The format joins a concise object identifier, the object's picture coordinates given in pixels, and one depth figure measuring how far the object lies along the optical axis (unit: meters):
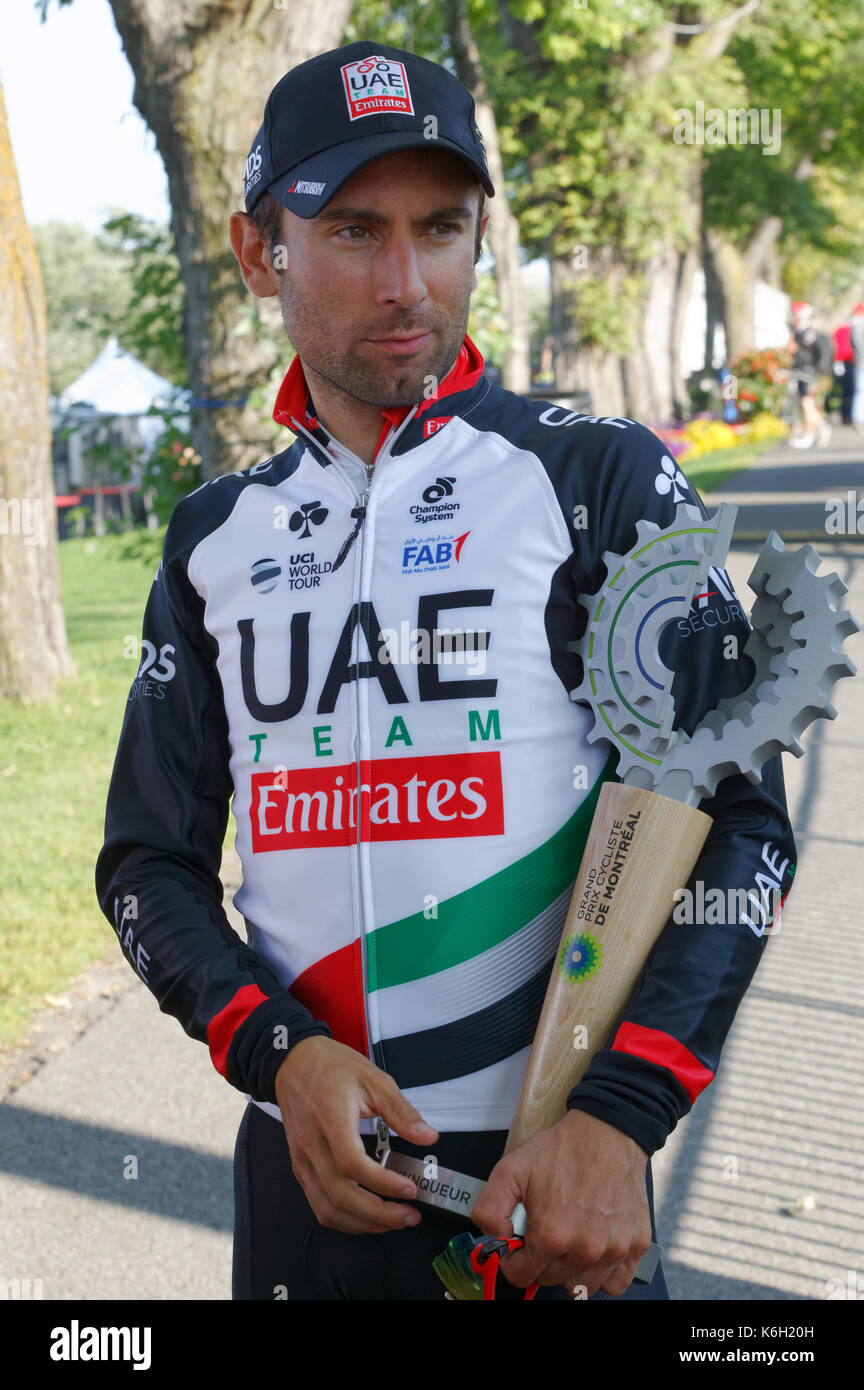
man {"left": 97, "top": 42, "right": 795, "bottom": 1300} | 1.93
